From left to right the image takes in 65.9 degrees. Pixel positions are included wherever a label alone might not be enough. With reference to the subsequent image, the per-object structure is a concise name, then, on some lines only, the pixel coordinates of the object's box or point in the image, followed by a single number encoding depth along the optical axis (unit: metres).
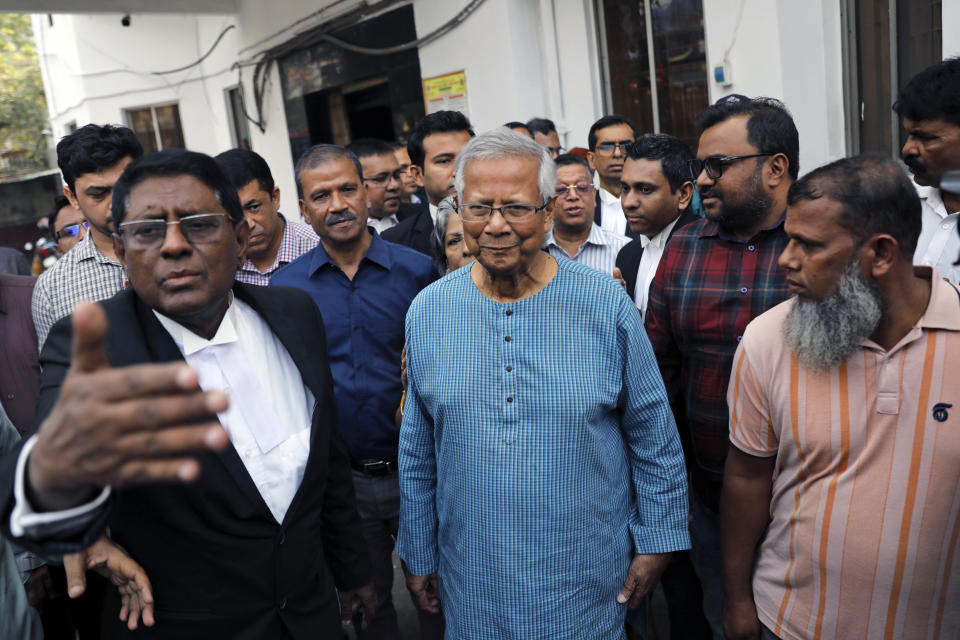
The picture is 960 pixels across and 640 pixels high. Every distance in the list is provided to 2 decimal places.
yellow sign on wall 8.73
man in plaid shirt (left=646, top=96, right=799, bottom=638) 2.67
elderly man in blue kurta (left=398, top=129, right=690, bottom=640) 2.28
